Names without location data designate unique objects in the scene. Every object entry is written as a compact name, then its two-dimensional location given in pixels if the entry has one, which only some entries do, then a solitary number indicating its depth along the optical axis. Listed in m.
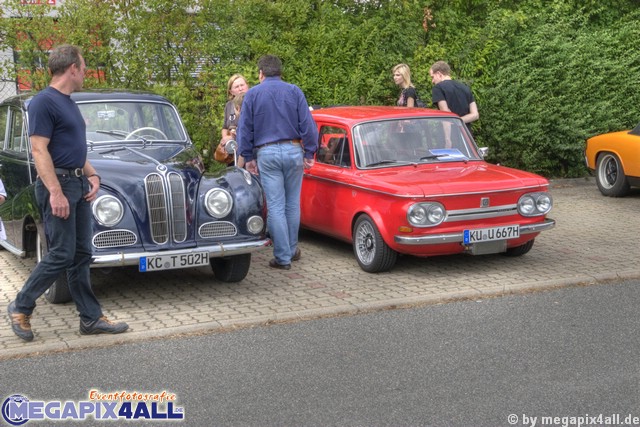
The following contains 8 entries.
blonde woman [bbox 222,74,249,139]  10.43
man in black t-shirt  11.32
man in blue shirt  8.74
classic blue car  7.39
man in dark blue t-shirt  6.05
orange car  13.30
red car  8.28
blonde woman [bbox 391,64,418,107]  11.81
